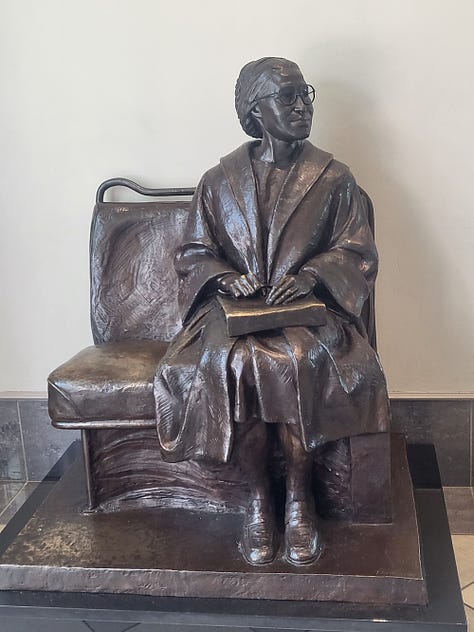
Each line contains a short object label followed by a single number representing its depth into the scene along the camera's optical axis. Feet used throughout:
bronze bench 7.05
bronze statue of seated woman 6.45
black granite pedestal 6.08
